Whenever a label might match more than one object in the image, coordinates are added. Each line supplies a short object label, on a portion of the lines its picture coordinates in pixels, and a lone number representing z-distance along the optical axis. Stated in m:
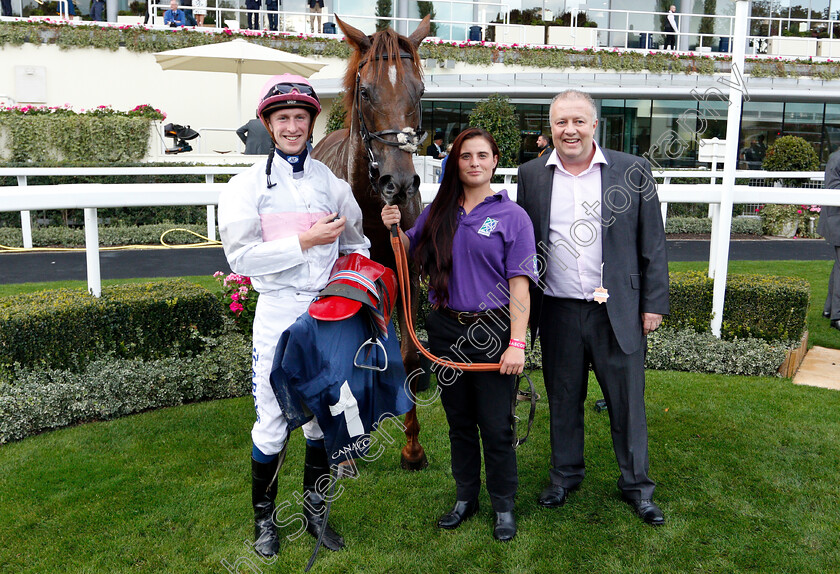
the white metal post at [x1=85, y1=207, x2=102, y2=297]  3.85
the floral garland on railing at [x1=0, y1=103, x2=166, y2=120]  14.01
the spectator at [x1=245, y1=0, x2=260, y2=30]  20.23
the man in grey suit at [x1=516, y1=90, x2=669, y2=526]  3.03
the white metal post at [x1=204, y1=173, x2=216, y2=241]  9.53
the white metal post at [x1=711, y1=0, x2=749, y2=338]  4.71
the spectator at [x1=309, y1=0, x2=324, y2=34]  20.34
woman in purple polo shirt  2.77
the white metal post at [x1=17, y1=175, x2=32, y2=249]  9.01
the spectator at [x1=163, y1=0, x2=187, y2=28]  18.91
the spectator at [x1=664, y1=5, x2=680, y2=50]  22.75
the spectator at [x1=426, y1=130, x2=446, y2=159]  14.64
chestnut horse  2.69
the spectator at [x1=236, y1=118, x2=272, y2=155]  11.74
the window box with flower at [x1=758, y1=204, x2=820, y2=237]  13.28
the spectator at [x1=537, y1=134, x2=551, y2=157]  10.63
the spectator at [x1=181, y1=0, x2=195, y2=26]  19.39
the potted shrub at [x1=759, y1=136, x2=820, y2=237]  13.62
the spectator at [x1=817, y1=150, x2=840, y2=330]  5.91
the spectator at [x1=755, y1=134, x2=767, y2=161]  21.36
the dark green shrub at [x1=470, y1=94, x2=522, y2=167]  14.20
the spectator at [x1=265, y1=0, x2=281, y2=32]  20.60
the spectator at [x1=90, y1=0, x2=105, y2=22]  19.67
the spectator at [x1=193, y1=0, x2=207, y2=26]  19.08
